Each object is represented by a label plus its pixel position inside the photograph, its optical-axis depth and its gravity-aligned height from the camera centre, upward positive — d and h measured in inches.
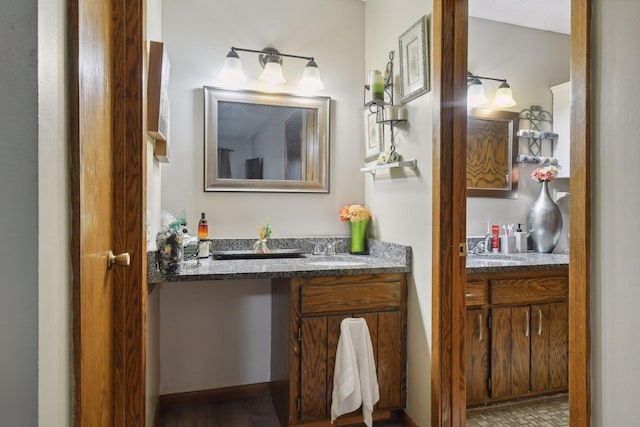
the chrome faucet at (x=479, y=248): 113.1 -10.6
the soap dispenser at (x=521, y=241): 114.7 -8.7
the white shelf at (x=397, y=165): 81.7 +10.5
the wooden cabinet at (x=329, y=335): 77.4 -25.4
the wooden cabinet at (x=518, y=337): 88.7 -29.8
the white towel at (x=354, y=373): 77.2 -32.7
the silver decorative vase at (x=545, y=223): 114.7 -3.3
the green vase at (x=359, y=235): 102.3 -6.4
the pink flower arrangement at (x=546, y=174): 114.6 +11.5
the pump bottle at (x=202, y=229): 94.2 -4.3
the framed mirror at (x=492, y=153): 115.7 +17.8
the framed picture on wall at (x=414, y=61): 77.4 +31.8
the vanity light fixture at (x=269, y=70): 94.3 +35.6
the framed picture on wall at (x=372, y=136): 97.2 +19.7
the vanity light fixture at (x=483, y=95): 111.7 +34.4
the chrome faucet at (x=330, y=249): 103.3 -10.1
